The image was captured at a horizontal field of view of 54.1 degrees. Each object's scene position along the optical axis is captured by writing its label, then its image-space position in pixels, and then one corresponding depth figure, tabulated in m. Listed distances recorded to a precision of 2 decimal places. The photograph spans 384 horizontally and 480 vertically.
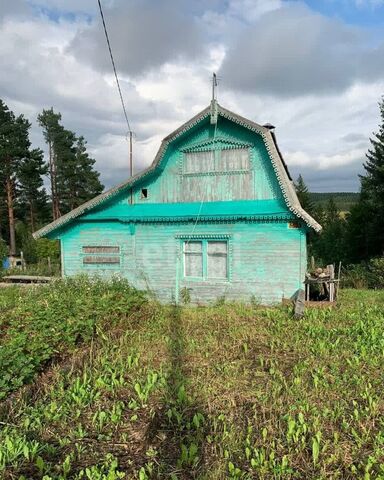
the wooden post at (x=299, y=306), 9.17
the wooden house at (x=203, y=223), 11.30
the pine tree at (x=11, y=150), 35.94
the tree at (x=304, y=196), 50.34
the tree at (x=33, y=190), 38.59
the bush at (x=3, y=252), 24.77
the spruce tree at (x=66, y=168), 44.50
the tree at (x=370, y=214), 27.56
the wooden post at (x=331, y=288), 11.24
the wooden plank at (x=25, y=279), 14.72
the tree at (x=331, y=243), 39.69
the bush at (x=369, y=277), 19.24
